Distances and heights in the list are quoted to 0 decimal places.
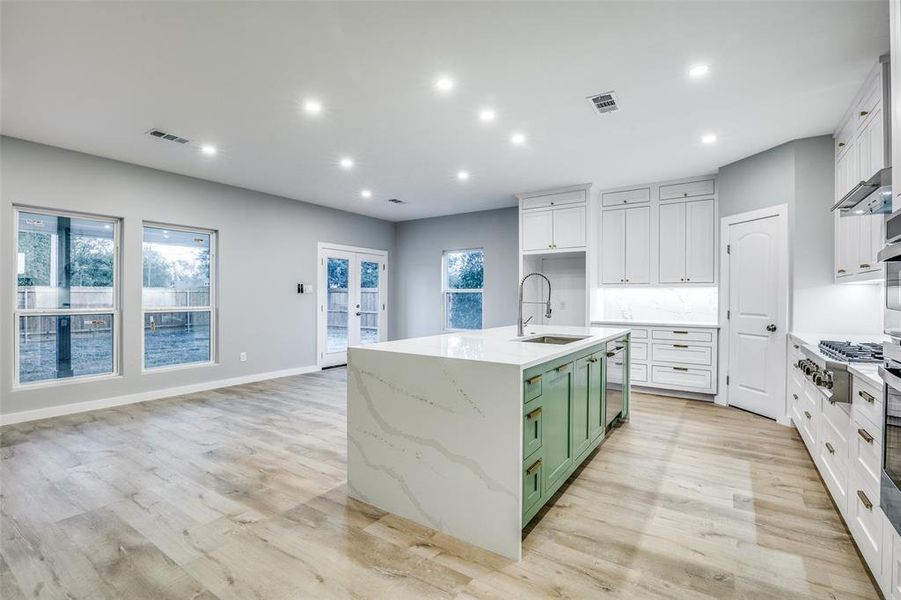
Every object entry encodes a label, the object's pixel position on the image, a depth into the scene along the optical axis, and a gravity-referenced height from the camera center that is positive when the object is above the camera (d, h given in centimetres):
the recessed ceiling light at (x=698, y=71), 280 +153
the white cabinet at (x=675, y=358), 499 -74
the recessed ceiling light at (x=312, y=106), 334 +155
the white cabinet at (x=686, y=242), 524 +72
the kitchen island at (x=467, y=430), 202 -71
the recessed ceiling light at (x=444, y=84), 296 +154
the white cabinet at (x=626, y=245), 567 +73
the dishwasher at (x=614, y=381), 352 -73
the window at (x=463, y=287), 772 +20
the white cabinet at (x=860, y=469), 168 -88
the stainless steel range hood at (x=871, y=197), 202 +56
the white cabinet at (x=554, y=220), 576 +110
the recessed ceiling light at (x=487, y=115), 346 +154
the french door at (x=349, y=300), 725 -5
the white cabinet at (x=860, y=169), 288 +100
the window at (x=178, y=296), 521 +1
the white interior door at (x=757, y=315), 422 -17
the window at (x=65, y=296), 429 +0
